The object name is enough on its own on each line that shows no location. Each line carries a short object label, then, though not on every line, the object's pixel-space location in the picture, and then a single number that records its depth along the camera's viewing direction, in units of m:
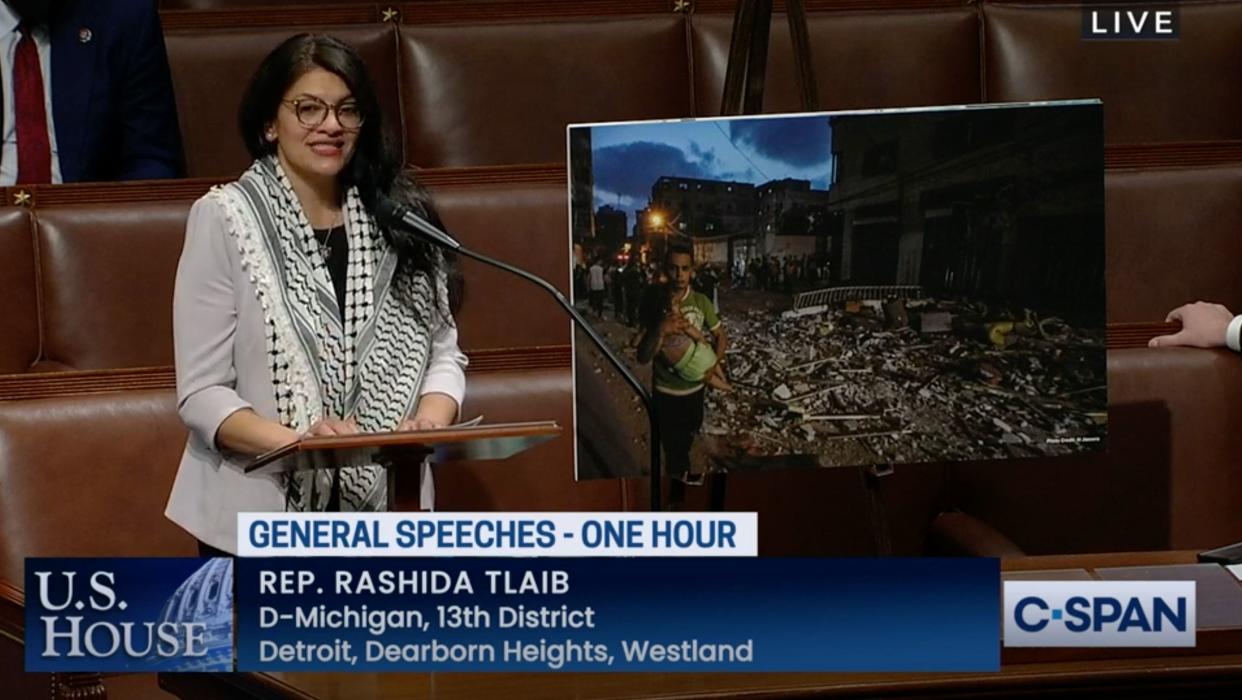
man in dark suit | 10.86
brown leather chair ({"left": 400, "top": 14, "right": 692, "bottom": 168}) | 11.05
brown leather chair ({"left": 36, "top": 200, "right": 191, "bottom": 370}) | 10.44
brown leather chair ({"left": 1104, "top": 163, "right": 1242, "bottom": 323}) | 10.68
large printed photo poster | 9.64
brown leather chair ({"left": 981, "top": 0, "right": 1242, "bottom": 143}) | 11.10
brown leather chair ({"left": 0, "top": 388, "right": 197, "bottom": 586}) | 10.01
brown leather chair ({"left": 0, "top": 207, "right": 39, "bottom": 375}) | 10.40
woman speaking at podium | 9.79
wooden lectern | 9.28
